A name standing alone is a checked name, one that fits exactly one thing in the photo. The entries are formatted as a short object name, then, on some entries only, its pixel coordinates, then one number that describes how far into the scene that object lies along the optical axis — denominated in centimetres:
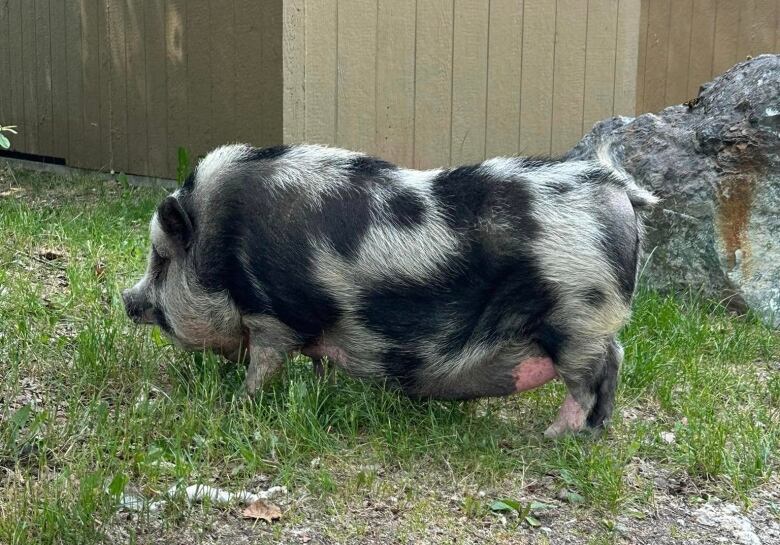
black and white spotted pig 394
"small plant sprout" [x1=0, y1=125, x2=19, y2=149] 400
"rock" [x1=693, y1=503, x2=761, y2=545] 366
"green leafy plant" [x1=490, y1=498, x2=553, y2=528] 359
